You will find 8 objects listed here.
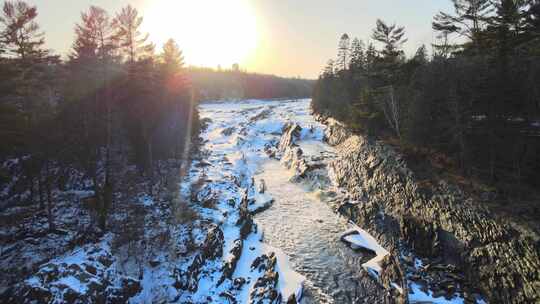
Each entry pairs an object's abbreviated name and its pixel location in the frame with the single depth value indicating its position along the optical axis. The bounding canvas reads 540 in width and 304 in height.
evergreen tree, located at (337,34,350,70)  64.36
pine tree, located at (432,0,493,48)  23.56
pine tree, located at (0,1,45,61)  15.41
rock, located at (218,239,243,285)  15.09
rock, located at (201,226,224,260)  15.88
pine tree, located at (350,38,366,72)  50.97
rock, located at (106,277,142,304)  12.29
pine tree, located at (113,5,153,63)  20.16
